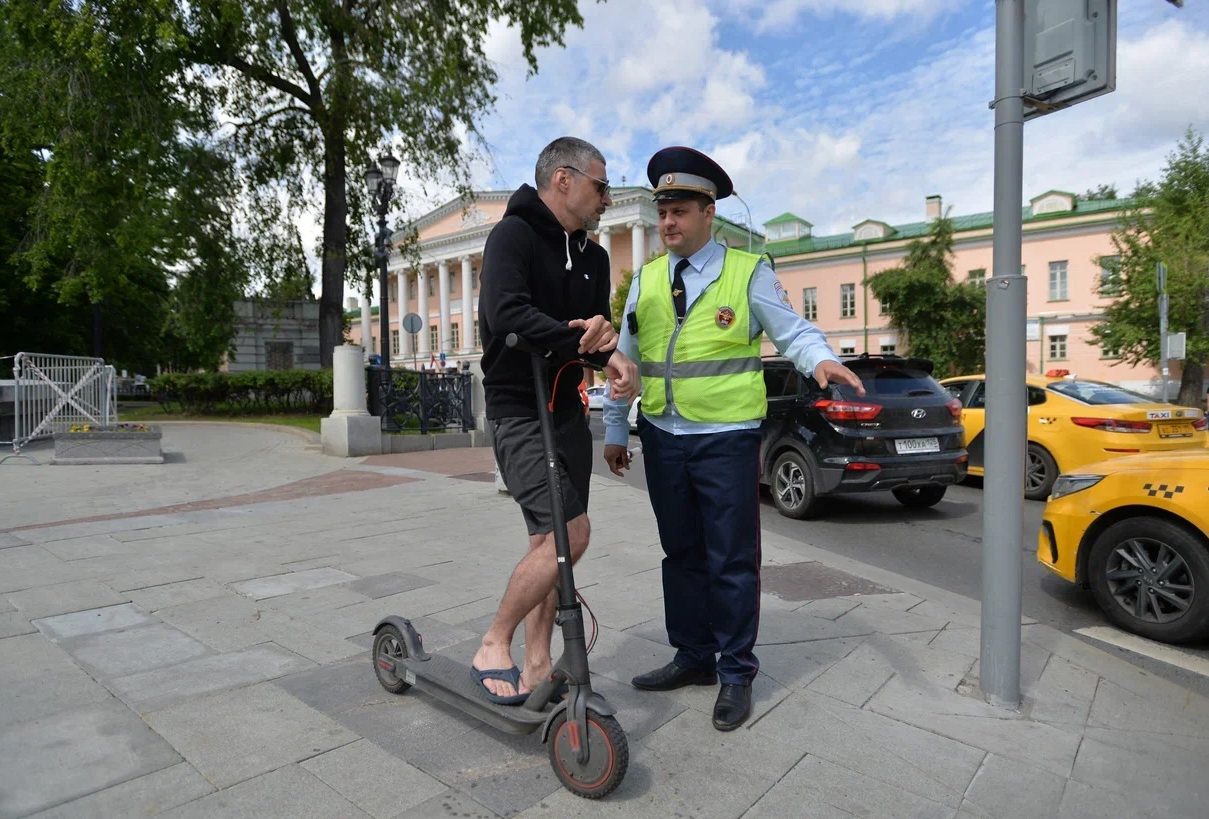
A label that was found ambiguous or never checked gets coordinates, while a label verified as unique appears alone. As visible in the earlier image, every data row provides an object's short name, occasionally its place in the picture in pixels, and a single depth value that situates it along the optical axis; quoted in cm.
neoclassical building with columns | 5553
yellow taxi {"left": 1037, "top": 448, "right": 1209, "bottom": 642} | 391
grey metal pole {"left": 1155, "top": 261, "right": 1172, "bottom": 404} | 1625
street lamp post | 1569
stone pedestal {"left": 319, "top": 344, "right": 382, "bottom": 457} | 1273
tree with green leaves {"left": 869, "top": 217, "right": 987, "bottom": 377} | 4012
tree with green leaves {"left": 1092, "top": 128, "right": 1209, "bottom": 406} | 2564
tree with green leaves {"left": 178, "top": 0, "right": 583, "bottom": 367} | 1769
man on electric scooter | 245
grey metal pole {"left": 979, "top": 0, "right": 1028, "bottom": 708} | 285
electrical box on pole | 273
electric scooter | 218
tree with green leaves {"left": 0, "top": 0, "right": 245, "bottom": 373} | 1552
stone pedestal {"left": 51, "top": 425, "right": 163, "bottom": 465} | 1110
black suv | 711
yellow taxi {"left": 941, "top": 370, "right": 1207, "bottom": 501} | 781
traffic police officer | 276
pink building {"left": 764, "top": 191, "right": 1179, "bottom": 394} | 3925
